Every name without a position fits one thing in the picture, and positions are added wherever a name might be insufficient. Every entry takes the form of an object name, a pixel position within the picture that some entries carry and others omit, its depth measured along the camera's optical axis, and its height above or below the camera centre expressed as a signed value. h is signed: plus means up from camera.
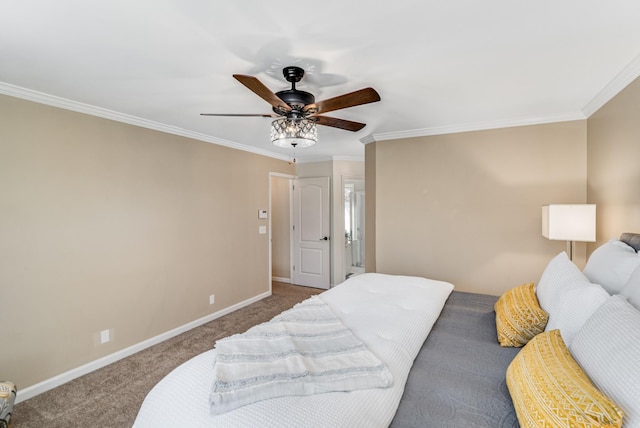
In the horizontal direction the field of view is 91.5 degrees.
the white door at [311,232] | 5.46 -0.36
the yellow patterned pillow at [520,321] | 1.58 -0.58
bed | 0.99 -0.67
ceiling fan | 1.92 +0.69
